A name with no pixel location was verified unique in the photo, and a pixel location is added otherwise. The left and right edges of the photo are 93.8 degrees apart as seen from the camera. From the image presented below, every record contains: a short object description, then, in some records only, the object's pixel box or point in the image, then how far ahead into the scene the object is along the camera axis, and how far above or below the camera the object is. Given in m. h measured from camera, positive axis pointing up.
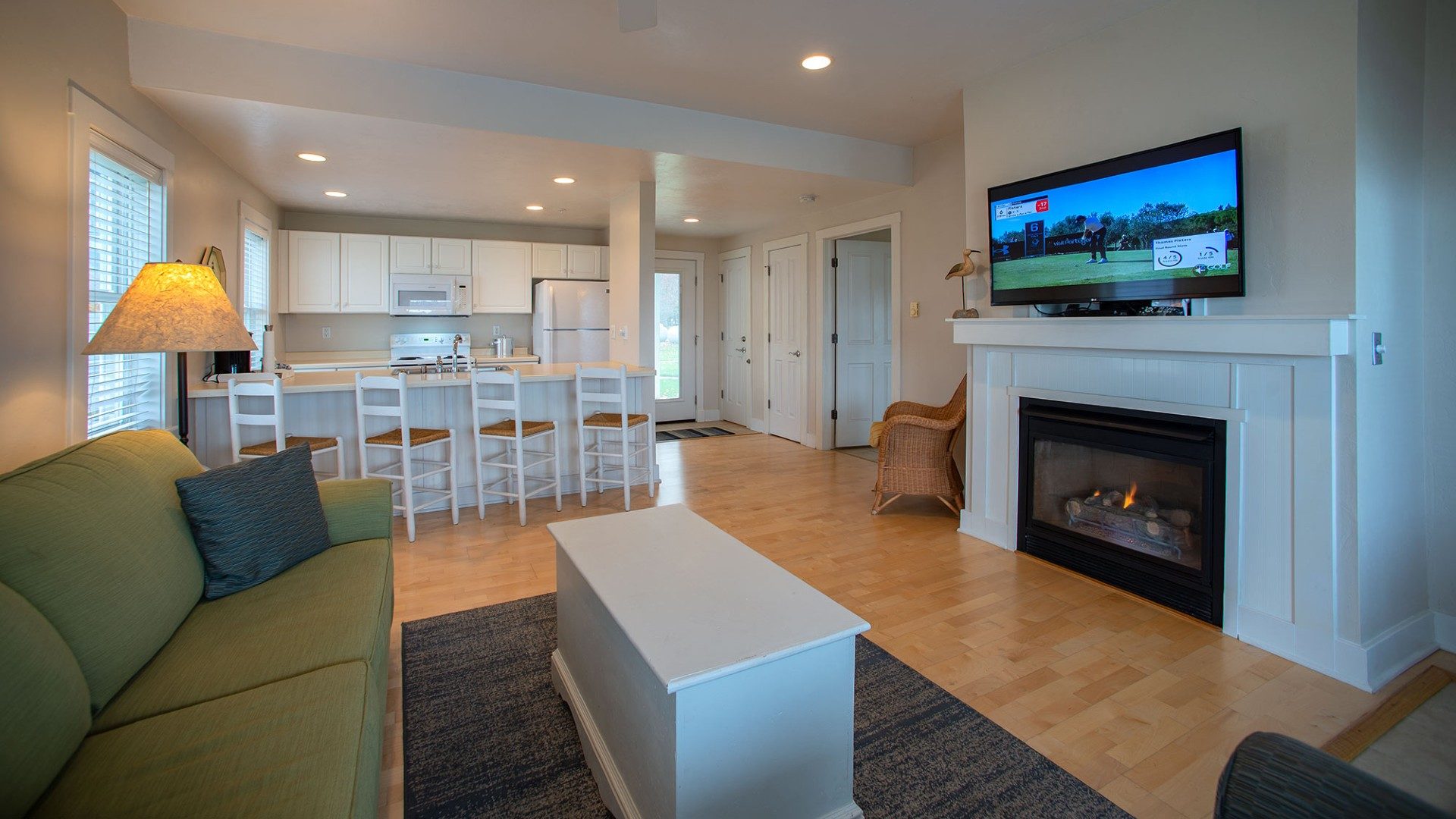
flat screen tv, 2.51 +0.74
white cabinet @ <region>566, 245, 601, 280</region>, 7.11 +1.55
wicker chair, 4.13 -0.32
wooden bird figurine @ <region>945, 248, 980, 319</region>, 3.66 +0.74
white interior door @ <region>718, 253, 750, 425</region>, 7.82 +0.82
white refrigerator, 6.76 +0.88
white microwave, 6.41 +1.09
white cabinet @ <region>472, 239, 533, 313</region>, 6.79 +1.33
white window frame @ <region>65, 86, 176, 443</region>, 2.51 +0.59
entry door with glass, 8.01 +0.85
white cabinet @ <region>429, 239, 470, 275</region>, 6.58 +1.48
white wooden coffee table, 1.38 -0.62
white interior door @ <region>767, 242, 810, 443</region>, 6.62 +0.70
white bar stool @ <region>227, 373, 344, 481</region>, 3.40 -0.04
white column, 5.16 +1.11
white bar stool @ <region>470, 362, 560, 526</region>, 4.09 -0.19
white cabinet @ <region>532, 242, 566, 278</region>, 6.97 +1.52
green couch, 1.07 -0.54
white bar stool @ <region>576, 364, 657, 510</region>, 4.44 -0.14
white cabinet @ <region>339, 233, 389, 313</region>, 6.27 +1.27
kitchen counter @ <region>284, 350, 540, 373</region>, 5.96 +0.46
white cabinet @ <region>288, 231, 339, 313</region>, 6.07 +1.24
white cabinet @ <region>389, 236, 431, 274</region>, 6.41 +1.47
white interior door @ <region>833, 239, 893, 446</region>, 6.41 +0.67
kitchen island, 3.71 +0.01
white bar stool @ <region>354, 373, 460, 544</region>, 3.75 -0.16
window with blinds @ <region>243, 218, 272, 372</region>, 5.14 +1.02
